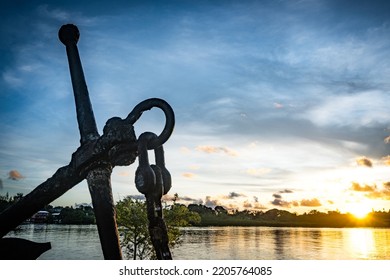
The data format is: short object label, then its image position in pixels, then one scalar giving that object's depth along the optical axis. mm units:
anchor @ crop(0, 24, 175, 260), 3176
